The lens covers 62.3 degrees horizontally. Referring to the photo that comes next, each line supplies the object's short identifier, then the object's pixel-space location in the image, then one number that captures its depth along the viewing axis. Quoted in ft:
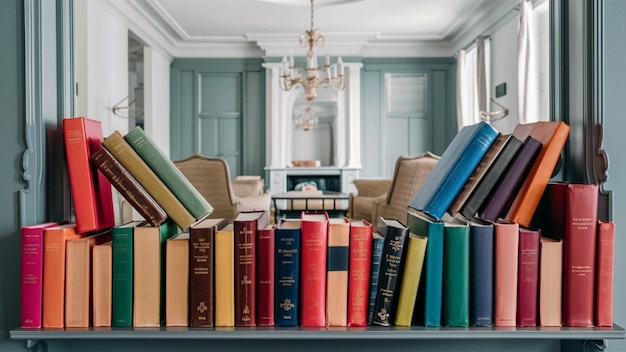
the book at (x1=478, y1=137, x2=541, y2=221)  3.74
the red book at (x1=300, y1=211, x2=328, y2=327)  3.56
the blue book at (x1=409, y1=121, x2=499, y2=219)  3.77
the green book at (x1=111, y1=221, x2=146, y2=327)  3.58
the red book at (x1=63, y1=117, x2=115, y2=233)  3.68
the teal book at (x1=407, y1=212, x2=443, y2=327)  3.53
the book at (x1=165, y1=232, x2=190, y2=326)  3.60
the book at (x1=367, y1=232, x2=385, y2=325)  3.60
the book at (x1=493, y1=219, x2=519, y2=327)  3.51
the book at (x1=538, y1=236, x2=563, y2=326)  3.55
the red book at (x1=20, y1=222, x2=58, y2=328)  3.49
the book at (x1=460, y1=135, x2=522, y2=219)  3.76
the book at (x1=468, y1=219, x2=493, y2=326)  3.53
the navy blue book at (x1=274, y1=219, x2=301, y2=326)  3.58
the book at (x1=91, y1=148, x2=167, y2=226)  3.72
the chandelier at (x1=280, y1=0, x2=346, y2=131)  16.34
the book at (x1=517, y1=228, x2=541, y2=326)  3.53
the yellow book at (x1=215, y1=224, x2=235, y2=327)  3.58
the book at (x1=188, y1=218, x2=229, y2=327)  3.56
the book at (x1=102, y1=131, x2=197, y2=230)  3.75
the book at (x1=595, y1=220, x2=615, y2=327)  3.49
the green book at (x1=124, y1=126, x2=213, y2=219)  3.79
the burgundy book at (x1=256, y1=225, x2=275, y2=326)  3.59
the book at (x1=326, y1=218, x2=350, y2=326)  3.59
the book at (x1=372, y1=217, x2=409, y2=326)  3.54
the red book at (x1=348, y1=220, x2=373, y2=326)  3.60
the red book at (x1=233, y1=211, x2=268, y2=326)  3.58
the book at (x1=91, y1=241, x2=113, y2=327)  3.59
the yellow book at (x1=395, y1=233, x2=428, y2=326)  3.51
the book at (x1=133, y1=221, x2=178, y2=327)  3.59
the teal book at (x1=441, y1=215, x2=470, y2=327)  3.52
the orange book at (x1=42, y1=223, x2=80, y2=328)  3.51
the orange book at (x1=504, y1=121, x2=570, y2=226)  3.68
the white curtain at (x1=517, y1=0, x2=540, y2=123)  15.51
